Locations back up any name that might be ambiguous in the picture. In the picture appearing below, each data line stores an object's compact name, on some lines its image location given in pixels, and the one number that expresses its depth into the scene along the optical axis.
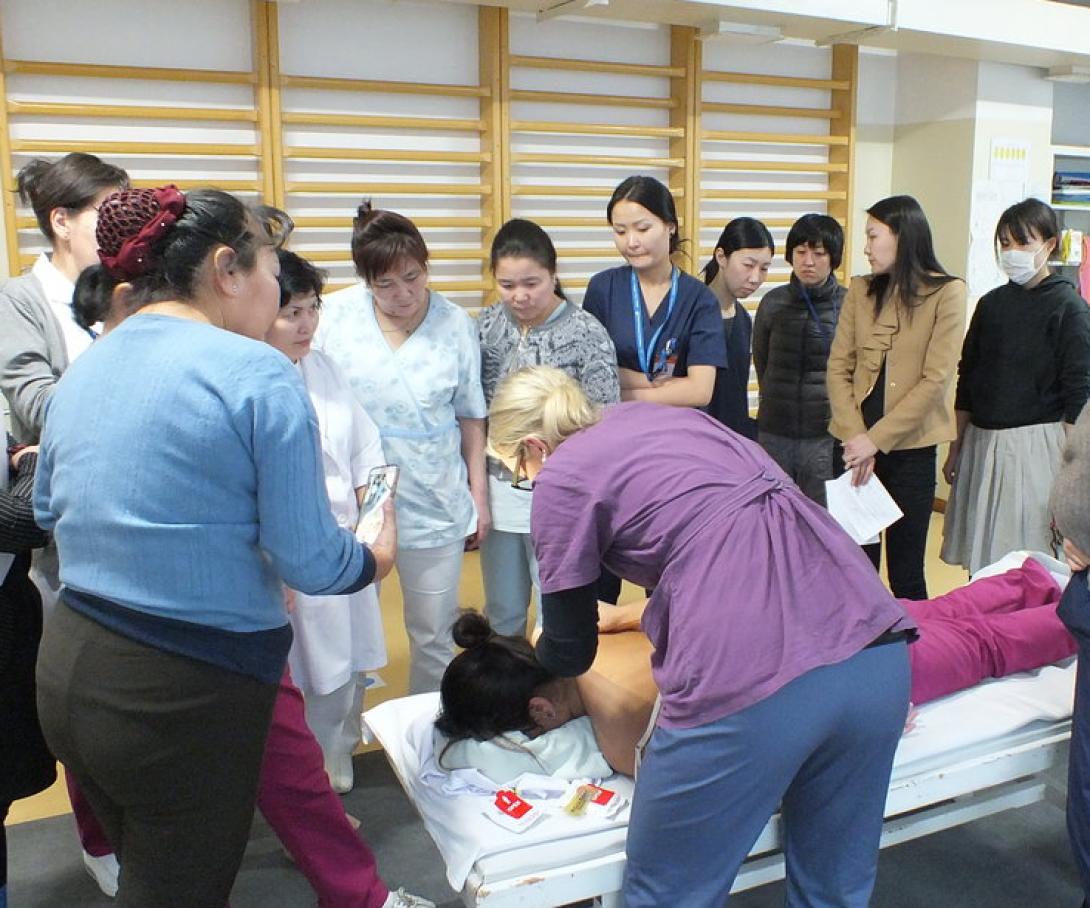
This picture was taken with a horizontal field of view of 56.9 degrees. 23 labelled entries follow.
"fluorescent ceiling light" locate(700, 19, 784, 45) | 4.12
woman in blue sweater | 1.19
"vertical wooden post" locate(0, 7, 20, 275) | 3.29
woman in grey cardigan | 1.97
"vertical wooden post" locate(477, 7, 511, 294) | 4.00
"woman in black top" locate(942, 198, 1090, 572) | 2.94
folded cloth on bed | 1.78
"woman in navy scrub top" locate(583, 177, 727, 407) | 2.69
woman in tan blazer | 2.87
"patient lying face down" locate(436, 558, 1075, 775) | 1.79
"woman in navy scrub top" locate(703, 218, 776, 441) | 3.14
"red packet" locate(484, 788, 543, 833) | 1.62
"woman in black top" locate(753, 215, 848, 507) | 3.39
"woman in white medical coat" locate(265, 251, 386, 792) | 2.02
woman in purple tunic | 1.37
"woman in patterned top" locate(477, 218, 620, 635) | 2.47
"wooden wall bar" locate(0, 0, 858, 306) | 3.60
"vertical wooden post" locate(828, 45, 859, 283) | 4.73
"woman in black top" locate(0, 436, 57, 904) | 1.72
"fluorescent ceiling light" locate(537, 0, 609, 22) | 3.74
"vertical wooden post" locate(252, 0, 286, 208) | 3.65
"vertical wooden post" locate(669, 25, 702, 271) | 4.38
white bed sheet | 1.56
